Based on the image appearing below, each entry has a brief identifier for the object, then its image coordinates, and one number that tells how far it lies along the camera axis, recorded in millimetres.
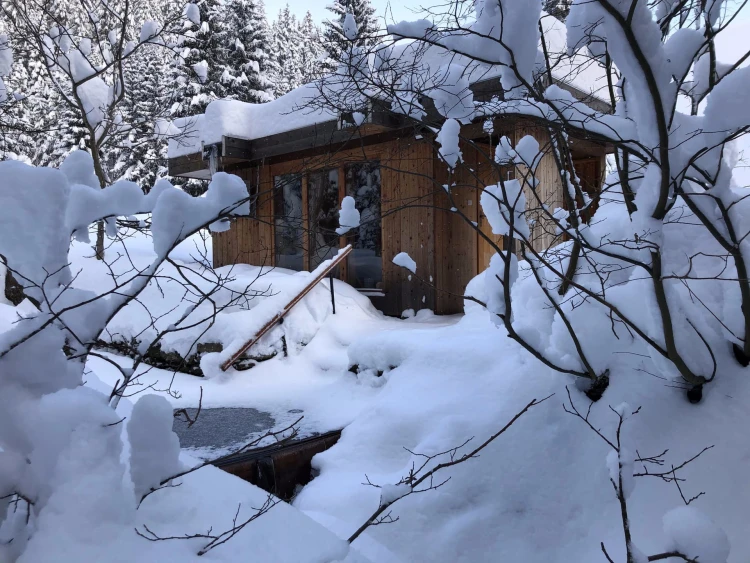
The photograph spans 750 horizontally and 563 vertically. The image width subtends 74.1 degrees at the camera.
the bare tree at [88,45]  5719
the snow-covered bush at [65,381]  1463
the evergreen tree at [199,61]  19281
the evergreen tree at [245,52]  20547
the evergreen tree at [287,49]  28112
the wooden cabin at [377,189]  8172
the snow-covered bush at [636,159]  2105
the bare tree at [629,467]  1579
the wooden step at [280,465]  3723
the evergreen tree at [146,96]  21389
